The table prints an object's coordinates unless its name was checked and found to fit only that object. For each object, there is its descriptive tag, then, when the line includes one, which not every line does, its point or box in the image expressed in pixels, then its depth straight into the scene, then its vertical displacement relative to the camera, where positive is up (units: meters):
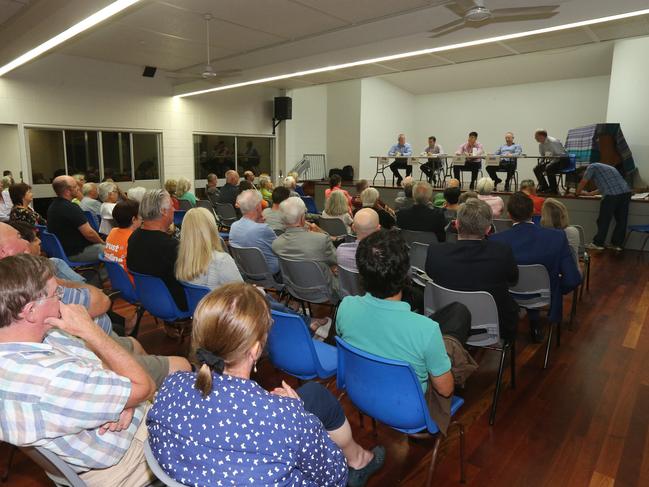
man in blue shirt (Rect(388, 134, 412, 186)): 11.09 +0.38
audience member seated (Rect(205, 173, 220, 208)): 8.12 -0.44
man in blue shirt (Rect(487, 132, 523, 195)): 9.74 +0.24
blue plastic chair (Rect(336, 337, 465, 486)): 1.68 -0.88
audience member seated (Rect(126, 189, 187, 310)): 2.99 -0.54
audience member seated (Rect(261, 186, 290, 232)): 4.88 -0.49
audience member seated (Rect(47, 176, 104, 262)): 4.33 -0.65
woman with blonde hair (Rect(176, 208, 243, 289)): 2.84 -0.58
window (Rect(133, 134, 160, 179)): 9.83 +0.22
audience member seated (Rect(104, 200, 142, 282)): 3.48 -0.51
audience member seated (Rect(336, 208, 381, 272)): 3.27 -0.45
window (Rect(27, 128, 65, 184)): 8.34 +0.18
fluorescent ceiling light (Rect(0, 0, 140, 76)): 4.20 +1.48
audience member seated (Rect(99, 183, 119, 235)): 4.99 -0.46
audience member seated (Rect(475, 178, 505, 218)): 5.41 -0.31
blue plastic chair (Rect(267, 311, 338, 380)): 2.10 -0.91
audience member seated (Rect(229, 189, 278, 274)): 3.87 -0.56
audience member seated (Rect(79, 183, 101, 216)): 5.67 -0.46
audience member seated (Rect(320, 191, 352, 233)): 5.15 -0.43
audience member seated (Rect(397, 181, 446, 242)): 4.49 -0.47
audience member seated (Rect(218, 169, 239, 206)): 7.38 -0.45
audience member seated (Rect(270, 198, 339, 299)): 3.46 -0.59
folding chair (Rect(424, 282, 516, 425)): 2.41 -0.78
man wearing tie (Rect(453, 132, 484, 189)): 10.17 +0.39
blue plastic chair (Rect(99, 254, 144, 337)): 3.23 -0.87
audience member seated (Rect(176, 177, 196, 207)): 7.28 -0.43
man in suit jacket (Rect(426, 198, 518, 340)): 2.51 -0.52
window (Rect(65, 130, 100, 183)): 8.81 +0.22
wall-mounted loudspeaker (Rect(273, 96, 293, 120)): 11.89 +1.59
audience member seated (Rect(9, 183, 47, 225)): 4.41 -0.42
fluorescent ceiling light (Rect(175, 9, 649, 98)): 5.00 +1.72
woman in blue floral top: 1.09 -0.63
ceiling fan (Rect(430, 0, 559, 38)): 3.96 +1.47
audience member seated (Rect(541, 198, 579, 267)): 3.88 -0.37
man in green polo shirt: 1.73 -0.60
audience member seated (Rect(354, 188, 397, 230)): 4.46 -0.40
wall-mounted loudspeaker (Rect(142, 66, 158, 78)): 9.51 +2.00
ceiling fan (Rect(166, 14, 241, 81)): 6.09 +1.34
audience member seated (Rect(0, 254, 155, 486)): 1.20 -0.62
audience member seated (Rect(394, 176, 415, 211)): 6.54 -0.40
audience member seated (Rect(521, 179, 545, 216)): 5.73 -0.23
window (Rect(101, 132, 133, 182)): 9.27 +0.21
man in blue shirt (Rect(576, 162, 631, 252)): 6.96 -0.43
